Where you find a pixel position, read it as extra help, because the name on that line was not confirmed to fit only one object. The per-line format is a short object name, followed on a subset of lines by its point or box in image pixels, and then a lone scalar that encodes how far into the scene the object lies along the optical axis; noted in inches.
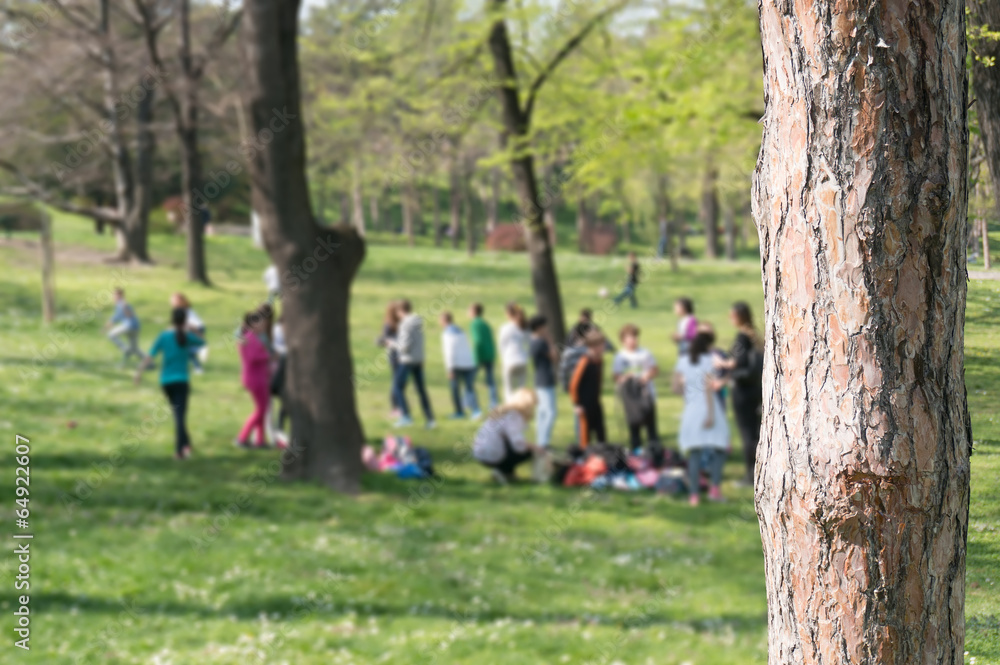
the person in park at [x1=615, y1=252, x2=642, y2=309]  1098.1
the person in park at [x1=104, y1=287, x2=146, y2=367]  666.2
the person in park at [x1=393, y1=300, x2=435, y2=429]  518.0
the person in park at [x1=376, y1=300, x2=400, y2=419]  539.2
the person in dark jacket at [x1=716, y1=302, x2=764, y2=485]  383.2
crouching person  416.5
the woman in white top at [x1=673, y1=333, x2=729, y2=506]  375.6
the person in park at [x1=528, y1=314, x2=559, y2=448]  467.2
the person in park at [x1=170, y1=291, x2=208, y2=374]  470.9
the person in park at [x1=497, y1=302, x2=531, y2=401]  514.0
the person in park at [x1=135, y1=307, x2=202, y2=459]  430.0
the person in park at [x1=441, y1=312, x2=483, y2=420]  542.0
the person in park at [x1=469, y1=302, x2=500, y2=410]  580.7
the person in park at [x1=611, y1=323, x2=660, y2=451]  450.0
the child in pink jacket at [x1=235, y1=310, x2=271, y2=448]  449.4
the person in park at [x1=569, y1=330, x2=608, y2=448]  449.1
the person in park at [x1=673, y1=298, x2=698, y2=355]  539.5
